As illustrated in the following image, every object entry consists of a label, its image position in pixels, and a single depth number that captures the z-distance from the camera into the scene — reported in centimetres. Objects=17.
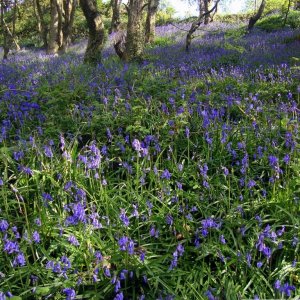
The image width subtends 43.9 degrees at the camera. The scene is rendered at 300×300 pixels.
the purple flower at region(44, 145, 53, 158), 315
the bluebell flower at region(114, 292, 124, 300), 200
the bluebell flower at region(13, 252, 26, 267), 215
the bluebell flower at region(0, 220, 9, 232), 229
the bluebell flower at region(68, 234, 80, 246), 240
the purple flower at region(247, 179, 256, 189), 292
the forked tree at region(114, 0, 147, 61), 882
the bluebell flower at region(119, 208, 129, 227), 239
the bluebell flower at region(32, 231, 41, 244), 231
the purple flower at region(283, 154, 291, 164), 311
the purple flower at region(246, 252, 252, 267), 239
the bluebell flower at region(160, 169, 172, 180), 292
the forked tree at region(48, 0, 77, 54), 1506
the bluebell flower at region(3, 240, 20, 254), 223
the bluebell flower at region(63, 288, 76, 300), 206
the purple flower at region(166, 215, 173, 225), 268
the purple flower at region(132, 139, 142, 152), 296
